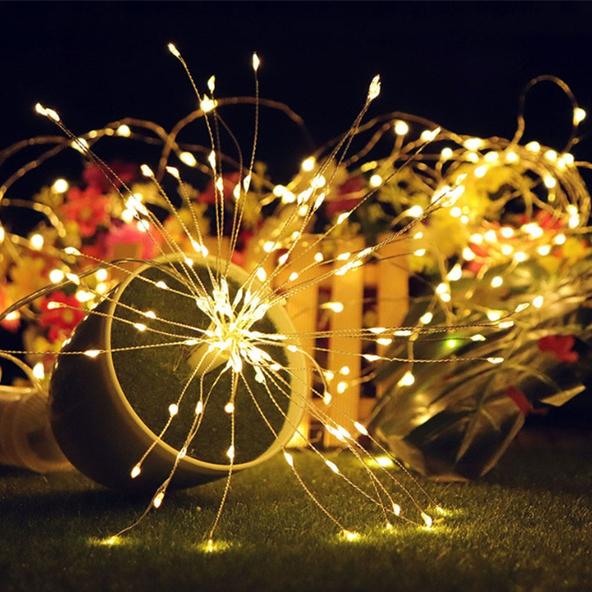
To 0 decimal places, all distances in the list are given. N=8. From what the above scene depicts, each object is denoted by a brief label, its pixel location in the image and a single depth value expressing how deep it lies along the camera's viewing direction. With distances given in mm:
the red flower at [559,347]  2145
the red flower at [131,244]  2554
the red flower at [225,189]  2822
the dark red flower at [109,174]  2805
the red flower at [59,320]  2465
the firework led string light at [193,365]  1626
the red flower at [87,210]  2852
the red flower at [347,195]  2645
